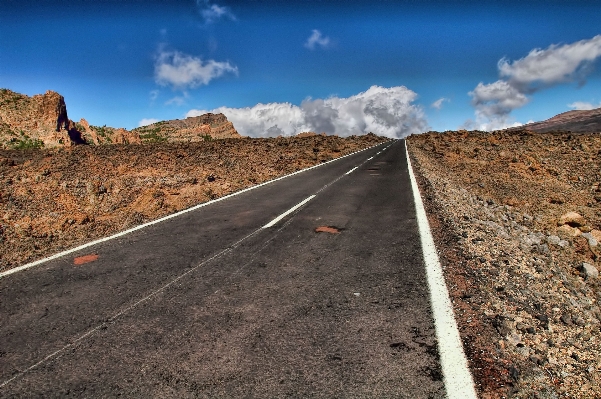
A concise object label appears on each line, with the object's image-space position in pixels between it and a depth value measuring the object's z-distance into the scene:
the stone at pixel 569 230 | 8.79
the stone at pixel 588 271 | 5.83
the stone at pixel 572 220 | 9.36
